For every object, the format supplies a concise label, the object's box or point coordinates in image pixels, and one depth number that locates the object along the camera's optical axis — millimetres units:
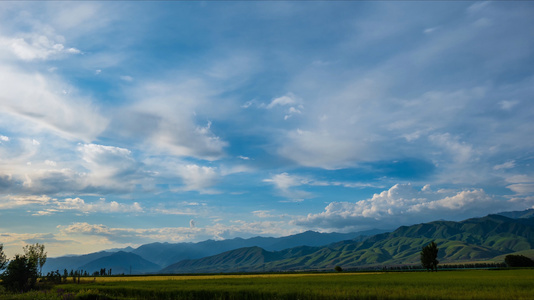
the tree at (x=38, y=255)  102062
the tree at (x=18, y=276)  74188
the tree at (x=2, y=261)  81238
